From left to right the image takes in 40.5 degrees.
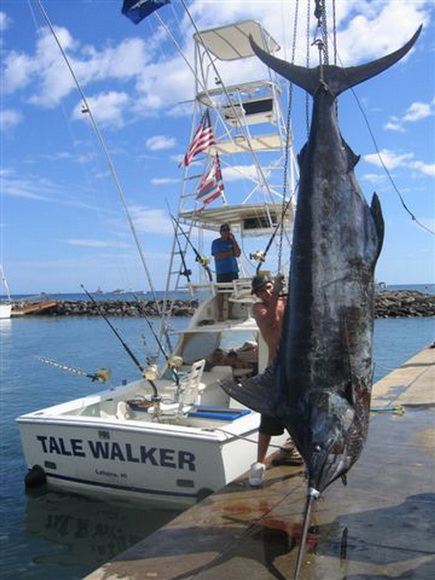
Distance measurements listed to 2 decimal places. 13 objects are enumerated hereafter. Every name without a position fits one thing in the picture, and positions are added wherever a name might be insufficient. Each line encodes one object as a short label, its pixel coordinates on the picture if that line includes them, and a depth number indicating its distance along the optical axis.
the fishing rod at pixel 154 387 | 5.91
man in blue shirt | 7.74
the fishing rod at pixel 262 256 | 7.20
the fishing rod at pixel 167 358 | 6.47
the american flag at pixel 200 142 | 8.33
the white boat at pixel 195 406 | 5.16
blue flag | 7.27
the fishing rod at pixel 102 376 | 6.32
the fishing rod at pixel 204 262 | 8.05
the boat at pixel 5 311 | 49.25
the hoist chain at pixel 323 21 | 2.95
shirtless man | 3.95
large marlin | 2.50
